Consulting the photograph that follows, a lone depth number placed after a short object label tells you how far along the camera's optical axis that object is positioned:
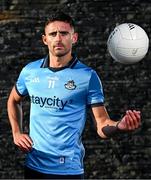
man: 8.50
